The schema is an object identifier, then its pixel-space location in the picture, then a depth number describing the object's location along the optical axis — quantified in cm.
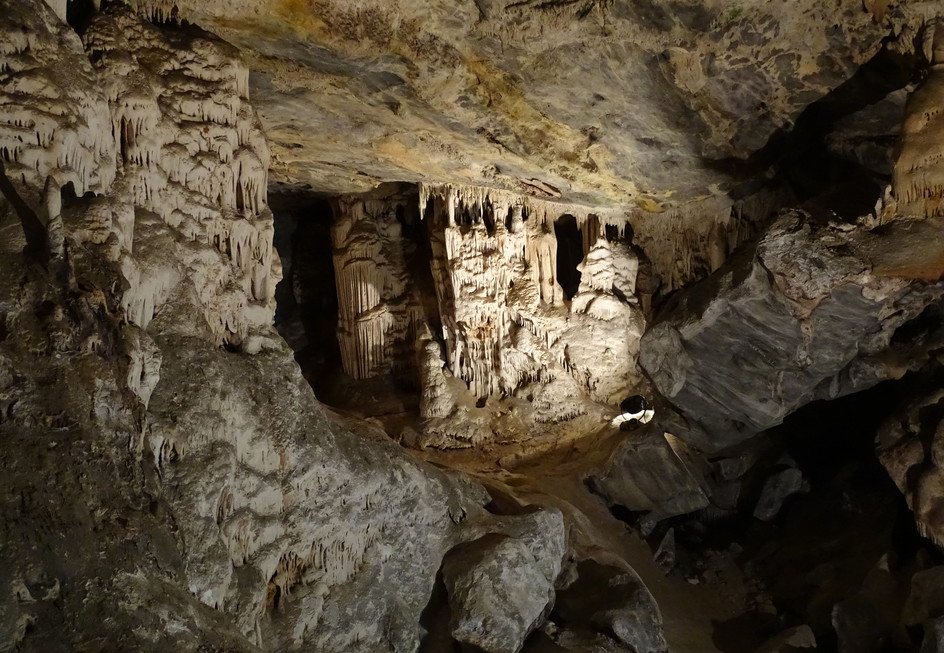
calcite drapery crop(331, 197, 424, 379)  1238
